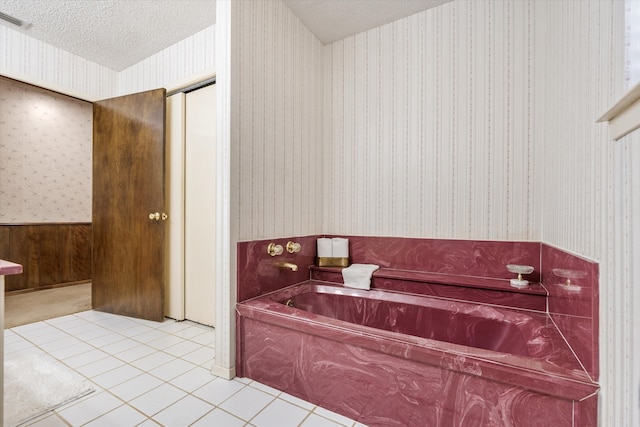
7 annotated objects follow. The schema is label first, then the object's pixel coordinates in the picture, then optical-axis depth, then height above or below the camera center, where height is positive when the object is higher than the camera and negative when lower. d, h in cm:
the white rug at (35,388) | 129 -91
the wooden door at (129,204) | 245 +5
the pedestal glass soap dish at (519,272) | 163 -35
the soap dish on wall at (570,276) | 103 -27
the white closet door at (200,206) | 238 +4
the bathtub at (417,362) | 95 -64
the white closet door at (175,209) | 250 +1
